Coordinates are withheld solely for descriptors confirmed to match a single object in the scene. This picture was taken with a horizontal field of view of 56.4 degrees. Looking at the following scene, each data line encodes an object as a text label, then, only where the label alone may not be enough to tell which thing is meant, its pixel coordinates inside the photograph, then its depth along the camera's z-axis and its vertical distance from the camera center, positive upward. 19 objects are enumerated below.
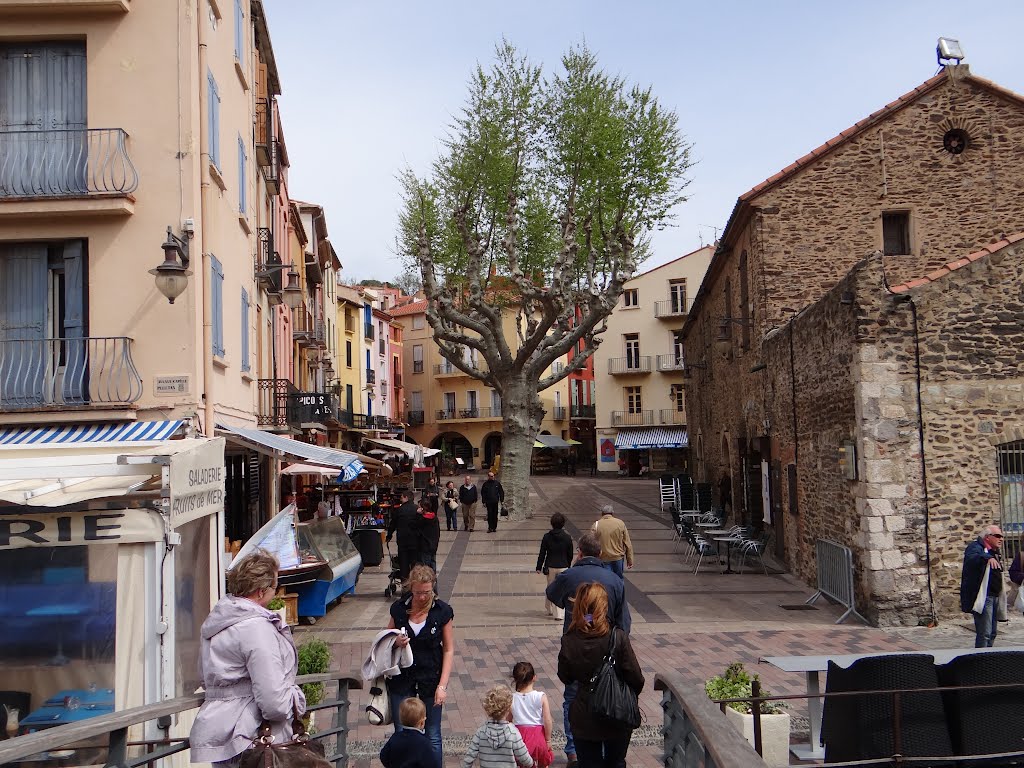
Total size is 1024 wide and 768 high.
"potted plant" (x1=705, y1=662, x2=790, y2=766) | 6.83 -1.98
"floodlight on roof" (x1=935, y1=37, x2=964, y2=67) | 18.62 +7.60
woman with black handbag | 5.41 -1.31
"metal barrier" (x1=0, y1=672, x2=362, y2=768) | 3.37 -1.07
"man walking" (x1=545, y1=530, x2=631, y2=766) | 6.43 -0.95
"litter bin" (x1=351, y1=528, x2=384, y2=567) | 18.64 -1.75
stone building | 12.73 +1.51
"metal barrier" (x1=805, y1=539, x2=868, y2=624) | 12.99 -1.89
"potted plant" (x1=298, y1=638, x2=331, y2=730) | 6.99 -1.57
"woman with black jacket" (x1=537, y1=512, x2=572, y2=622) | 12.70 -1.36
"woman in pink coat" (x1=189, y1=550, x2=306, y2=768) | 4.19 -0.99
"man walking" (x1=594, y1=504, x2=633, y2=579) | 11.24 -1.12
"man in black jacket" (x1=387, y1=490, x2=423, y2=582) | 14.05 -1.15
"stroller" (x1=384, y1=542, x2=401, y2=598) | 14.91 -2.00
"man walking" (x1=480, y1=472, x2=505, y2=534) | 25.20 -1.22
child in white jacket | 5.57 -1.69
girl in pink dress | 5.99 -1.68
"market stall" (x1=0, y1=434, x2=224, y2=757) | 6.15 -0.88
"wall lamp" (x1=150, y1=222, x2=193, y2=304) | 10.02 +1.97
